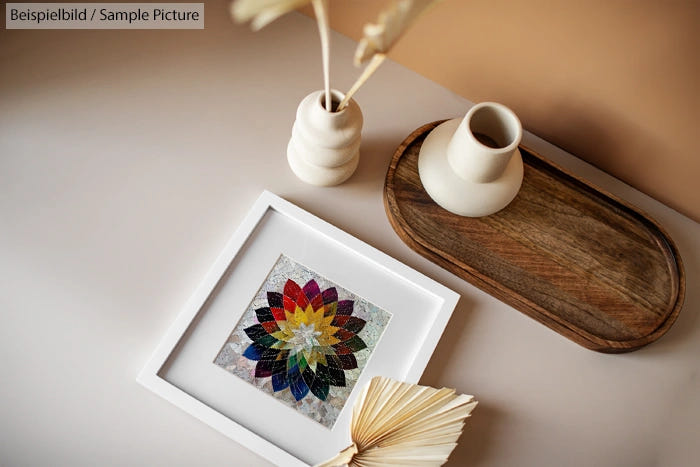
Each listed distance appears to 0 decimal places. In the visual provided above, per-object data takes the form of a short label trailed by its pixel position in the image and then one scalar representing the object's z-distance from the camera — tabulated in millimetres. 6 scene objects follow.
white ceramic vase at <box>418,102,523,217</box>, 717
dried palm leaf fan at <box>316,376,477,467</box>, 695
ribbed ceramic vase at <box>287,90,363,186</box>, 707
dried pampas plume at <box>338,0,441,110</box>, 471
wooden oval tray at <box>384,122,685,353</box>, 789
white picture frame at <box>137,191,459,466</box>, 723
